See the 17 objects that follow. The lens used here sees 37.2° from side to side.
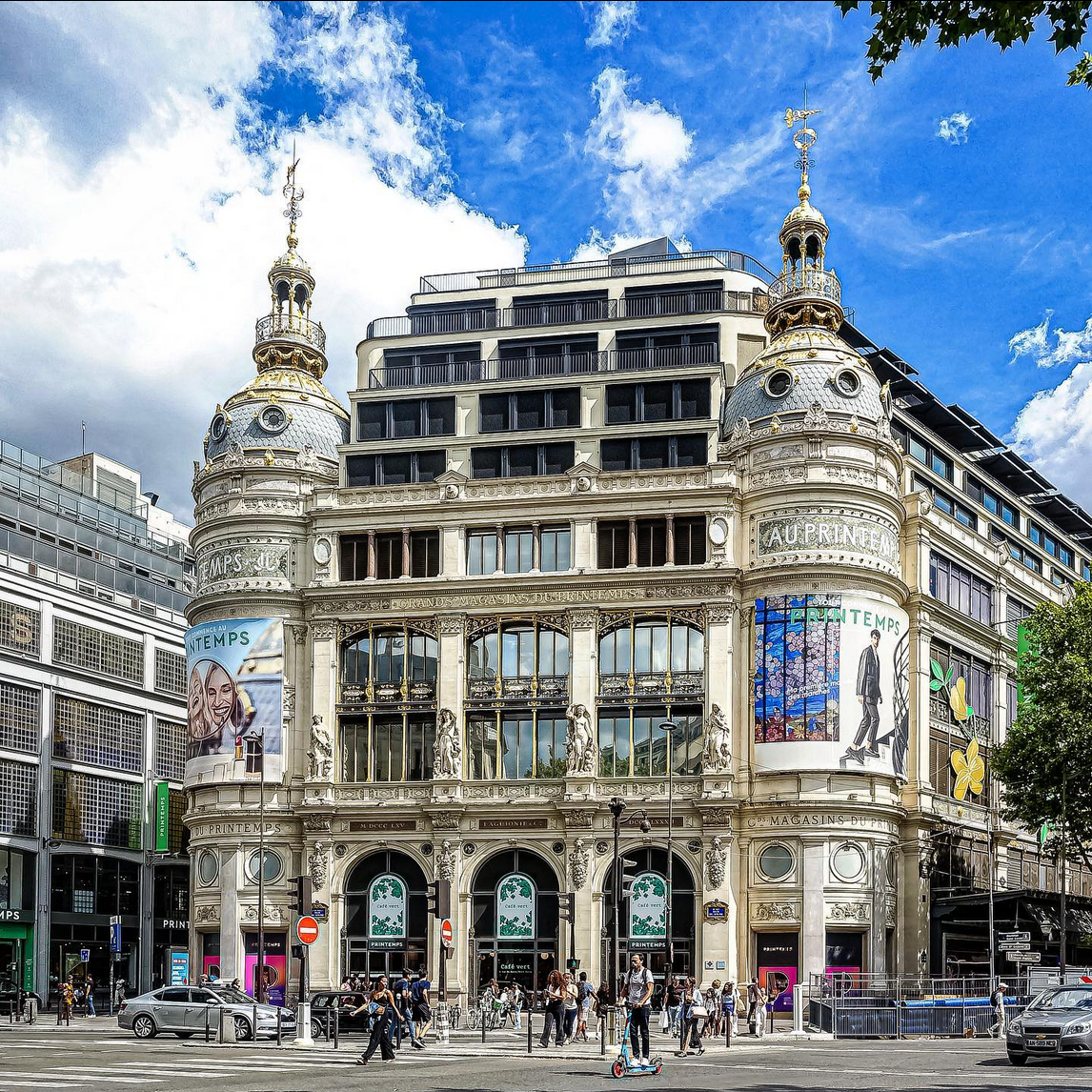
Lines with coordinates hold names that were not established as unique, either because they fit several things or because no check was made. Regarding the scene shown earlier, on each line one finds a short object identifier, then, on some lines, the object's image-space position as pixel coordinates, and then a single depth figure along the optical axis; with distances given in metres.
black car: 54.81
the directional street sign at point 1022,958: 58.09
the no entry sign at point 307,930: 49.97
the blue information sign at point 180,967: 72.88
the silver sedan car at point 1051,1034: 39.12
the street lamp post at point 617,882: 51.53
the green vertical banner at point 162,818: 96.69
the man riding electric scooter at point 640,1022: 36.75
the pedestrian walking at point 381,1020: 39.59
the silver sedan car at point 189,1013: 52.66
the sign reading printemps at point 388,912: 74.38
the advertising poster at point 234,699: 76.62
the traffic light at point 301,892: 53.84
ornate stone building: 71.38
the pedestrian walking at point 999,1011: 55.84
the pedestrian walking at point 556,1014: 47.47
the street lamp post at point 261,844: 61.16
